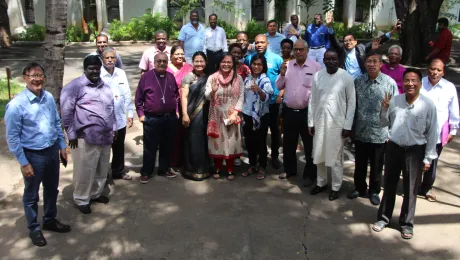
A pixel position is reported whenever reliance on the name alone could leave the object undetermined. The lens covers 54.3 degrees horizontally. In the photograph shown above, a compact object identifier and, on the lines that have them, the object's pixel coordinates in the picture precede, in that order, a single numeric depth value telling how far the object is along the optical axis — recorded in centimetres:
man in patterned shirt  512
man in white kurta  518
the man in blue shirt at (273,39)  843
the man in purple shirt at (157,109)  566
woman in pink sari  632
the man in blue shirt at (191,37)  907
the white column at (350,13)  2331
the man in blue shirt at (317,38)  904
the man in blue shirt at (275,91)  636
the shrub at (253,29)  2172
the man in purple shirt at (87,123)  476
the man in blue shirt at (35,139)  408
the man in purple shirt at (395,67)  567
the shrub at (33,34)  2112
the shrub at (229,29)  2158
